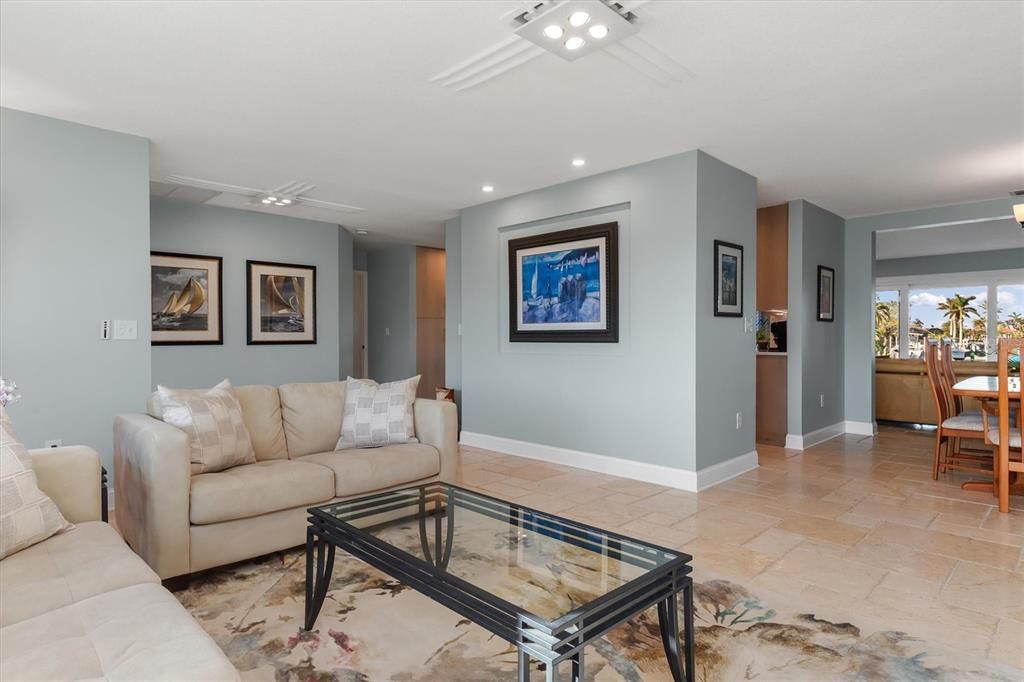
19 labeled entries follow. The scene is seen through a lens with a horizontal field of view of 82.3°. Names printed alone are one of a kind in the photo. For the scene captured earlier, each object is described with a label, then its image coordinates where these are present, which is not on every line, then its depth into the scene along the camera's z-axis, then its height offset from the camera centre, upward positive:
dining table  3.82 -0.36
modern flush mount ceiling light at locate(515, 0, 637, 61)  2.29 +1.28
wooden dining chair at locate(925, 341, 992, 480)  4.28 -0.64
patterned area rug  1.91 -1.08
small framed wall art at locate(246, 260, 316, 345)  6.08 +0.38
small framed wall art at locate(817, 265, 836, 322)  6.16 +0.46
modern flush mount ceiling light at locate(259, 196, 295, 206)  5.52 +1.31
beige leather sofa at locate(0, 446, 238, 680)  1.17 -0.66
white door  9.01 +0.23
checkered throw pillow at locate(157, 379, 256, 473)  2.77 -0.42
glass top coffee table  1.41 -0.69
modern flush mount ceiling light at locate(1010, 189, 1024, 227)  4.64 +1.00
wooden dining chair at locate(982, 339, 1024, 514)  3.55 -0.64
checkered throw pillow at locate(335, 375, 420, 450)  3.46 -0.47
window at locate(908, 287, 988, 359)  9.95 +0.34
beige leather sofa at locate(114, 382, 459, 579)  2.48 -0.68
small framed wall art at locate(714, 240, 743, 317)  4.43 +0.42
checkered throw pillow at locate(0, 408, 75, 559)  1.74 -0.51
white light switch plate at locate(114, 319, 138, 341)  3.70 +0.06
